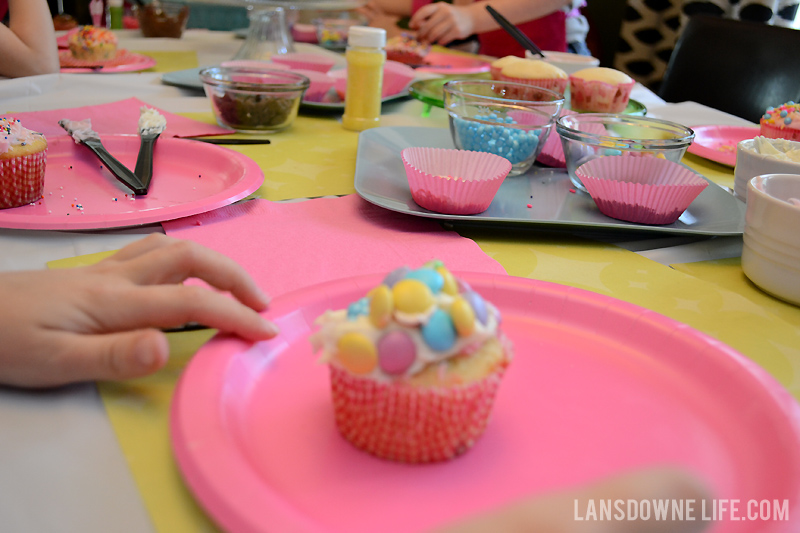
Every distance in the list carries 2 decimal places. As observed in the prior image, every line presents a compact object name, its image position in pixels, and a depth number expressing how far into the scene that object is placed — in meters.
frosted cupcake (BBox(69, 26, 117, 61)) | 1.74
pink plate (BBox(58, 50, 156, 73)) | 1.70
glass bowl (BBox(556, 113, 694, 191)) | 0.96
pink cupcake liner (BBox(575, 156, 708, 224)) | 0.84
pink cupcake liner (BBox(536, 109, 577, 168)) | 1.16
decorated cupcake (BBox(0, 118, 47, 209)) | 0.78
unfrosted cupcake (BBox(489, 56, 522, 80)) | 1.58
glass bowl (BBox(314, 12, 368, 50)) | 2.43
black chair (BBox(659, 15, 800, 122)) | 1.86
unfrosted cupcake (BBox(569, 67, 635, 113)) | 1.43
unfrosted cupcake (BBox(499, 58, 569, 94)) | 1.51
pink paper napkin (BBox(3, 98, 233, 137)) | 1.14
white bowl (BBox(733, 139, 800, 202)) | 0.92
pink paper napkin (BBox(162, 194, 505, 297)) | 0.71
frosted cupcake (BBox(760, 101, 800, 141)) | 1.15
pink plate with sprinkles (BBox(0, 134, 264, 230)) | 0.77
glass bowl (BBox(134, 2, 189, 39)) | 2.33
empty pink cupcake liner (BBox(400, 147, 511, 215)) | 0.83
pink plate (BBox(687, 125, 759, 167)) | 1.36
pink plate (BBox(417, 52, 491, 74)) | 2.03
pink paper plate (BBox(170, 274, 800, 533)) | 0.38
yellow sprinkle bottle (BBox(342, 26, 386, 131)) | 1.25
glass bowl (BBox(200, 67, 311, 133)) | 1.22
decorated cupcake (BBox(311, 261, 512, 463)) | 0.41
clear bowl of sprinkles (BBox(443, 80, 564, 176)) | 1.07
